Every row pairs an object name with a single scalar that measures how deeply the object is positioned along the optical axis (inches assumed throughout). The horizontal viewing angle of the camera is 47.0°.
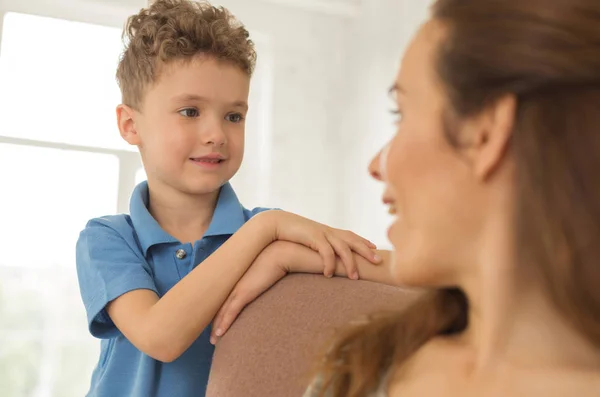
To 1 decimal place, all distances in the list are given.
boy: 42.0
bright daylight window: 126.1
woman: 21.9
